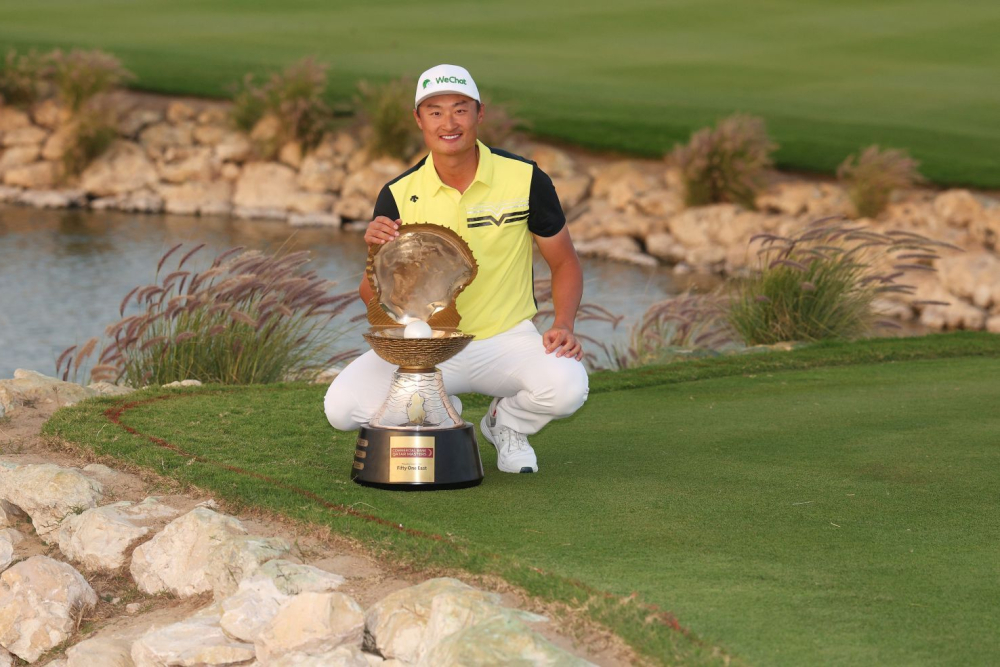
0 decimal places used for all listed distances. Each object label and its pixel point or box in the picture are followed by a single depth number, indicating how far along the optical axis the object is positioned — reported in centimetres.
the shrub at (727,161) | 1887
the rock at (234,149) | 2231
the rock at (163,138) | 2259
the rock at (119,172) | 2209
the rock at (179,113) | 2314
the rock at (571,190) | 2048
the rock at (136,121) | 2294
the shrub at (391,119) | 2098
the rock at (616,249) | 1909
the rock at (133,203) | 2169
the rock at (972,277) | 1603
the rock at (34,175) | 2234
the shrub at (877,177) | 1788
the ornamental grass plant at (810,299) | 1050
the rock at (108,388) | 770
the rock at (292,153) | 2205
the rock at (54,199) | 2161
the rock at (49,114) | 2297
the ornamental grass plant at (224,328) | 848
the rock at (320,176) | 2169
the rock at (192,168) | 2220
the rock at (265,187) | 2161
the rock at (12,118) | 2309
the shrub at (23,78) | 2297
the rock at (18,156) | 2266
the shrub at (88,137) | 2197
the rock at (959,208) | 1770
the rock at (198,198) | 2164
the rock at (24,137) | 2284
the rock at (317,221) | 2092
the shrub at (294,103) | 2156
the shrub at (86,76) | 2245
